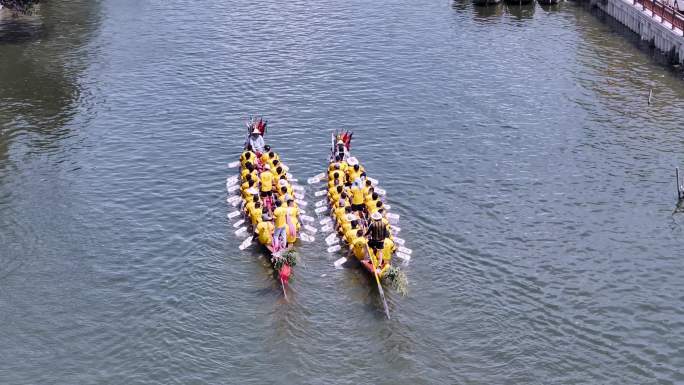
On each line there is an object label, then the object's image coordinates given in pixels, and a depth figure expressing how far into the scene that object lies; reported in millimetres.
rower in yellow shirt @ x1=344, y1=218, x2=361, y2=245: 45469
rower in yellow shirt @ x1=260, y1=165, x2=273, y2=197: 49656
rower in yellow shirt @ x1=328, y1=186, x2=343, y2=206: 49375
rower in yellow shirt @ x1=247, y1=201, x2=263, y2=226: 47334
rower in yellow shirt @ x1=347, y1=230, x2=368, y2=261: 44062
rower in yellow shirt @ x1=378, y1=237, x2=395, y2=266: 43250
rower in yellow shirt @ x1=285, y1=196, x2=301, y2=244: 45875
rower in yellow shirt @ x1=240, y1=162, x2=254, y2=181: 51938
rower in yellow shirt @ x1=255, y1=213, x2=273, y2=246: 45625
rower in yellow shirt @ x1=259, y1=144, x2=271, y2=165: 52875
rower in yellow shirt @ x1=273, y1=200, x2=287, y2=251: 44562
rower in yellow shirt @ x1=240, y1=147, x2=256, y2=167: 53531
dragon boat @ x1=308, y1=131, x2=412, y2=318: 43375
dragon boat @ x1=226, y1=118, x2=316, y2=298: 44469
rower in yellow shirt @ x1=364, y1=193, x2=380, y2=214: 47625
